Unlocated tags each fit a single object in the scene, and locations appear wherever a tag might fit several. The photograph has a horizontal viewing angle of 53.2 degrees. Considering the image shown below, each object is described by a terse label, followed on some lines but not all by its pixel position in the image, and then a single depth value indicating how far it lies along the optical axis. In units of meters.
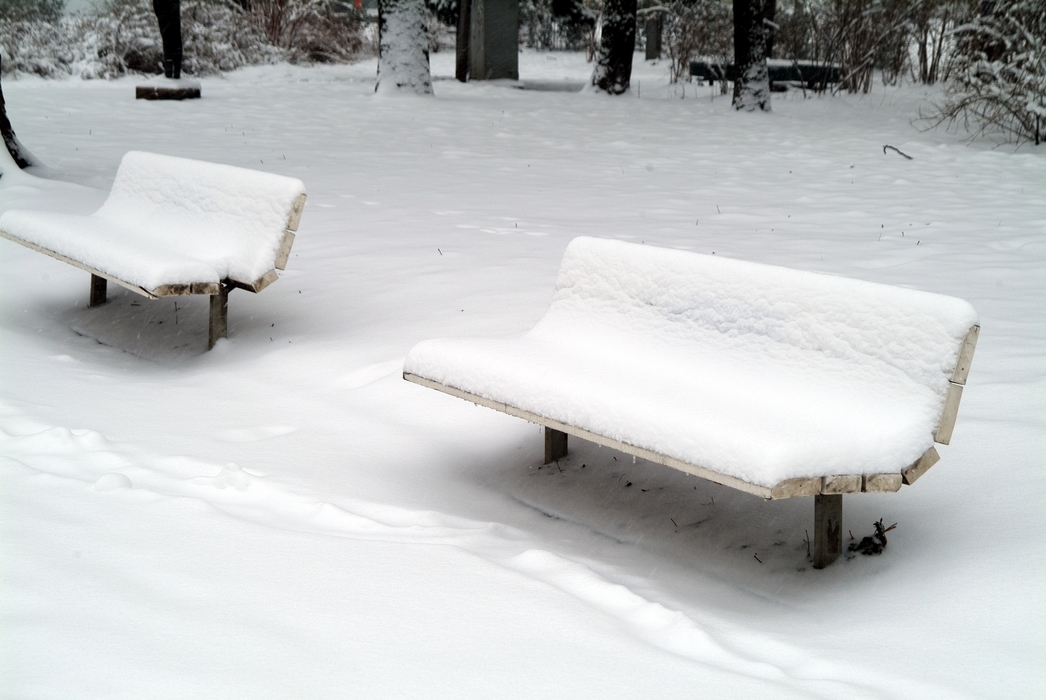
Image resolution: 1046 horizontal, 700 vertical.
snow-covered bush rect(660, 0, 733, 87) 18.38
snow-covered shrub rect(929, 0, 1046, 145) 9.63
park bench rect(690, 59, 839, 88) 16.42
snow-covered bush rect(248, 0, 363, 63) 20.88
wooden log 13.33
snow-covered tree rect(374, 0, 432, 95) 13.72
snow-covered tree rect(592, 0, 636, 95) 15.05
